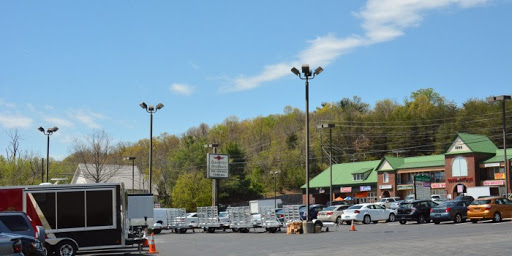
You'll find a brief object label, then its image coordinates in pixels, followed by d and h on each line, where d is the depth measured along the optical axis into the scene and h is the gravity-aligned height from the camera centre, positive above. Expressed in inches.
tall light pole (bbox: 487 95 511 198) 1840.6 +251.4
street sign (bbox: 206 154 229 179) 1943.9 +55.5
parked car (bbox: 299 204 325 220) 1886.8 -93.0
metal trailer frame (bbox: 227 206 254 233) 1445.6 -87.7
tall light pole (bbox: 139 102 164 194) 1727.4 +217.8
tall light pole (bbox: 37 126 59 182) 1999.3 +177.8
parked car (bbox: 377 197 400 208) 2648.1 -84.8
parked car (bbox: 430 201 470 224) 1435.8 -76.8
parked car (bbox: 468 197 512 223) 1363.2 -67.9
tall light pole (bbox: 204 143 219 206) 1911.9 -33.8
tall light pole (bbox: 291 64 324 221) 1253.6 +226.3
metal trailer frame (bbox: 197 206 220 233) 1550.2 -92.8
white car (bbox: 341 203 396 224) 1733.5 -94.9
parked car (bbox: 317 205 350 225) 1802.4 -97.9
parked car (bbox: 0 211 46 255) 611.3 -42.6
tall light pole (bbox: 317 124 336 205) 2346.9 +220.9
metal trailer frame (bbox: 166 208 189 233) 1626.4 -99.3
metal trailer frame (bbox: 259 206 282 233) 1349.7 -84.3
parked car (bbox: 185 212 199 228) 1616.9 -102.6
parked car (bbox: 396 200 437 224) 1509.6 -79.3
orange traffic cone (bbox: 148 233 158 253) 843.4 -87.8
